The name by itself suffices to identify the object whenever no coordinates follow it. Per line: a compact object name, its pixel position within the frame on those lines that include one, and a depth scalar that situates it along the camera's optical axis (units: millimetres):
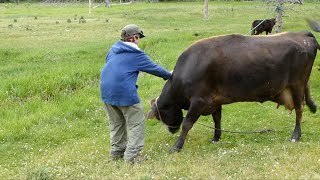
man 7391
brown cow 8070
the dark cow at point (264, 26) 25569
